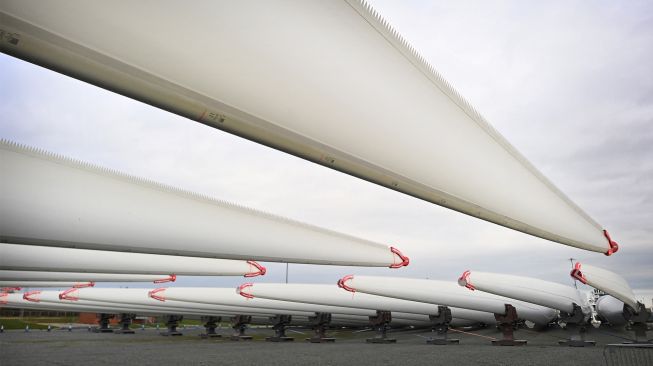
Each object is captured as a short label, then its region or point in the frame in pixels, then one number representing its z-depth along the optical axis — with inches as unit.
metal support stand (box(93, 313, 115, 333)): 1418.1
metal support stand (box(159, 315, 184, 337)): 1210.0
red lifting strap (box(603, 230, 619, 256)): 301.6
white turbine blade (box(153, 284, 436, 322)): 906.7
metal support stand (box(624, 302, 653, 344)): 677.3
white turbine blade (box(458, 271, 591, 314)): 641.6
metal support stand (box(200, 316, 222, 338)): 1146.0
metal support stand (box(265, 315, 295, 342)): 1017.5
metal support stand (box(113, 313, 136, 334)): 1352.1
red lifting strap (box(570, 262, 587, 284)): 519.2
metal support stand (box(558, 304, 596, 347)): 709.9
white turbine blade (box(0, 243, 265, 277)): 384.5
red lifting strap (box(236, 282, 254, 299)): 867.2
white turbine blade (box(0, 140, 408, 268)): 206.5
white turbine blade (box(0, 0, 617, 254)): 108.7
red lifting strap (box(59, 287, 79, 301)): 1072.2
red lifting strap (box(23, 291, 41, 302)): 1229.7
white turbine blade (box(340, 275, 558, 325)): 729.6
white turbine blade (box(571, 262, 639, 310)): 527.8
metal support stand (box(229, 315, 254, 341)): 1091.3
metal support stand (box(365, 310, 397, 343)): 885.2
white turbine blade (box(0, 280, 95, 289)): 635.2
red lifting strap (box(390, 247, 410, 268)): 416.8
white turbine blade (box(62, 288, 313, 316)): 990.4
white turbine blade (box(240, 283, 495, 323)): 838.5
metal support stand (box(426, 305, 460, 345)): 840.9
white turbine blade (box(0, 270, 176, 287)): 593.3
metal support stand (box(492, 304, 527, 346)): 763.0
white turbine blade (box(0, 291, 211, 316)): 1138.0
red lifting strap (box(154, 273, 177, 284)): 686.3
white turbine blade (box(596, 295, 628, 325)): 799.7
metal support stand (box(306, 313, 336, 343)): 938.1
